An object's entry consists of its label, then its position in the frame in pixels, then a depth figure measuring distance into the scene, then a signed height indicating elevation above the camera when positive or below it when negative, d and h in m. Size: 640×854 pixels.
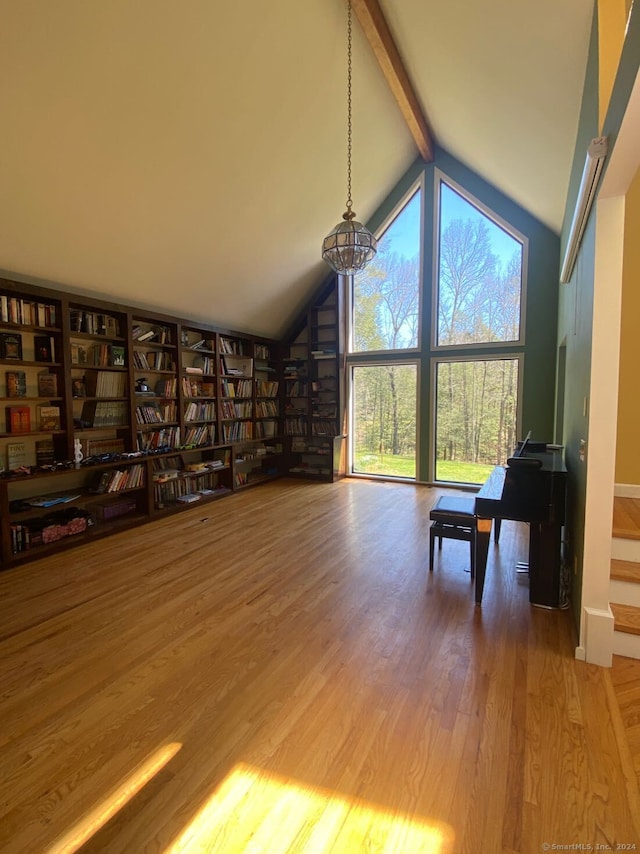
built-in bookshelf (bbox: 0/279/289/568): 3.51 -0.14
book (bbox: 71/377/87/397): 3.95 +0.19
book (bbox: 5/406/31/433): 3.48 -0.12
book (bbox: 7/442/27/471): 3.55 -0.45
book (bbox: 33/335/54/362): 3.67 +0.54
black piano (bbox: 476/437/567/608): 2.51 -0.72
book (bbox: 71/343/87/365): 3.95 +0.52
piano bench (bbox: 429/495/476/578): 2.98 -0.92
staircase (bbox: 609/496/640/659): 2.04 -1.04
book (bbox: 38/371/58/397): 3.71 +0.20
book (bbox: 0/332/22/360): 3.38 +0.53
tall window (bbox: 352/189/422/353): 6.19 +1.82
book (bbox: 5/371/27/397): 3.47 +0.20
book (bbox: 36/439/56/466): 3.72 -0.44
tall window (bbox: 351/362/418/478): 6.36 -0.26
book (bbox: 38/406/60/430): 3.72 -0.11
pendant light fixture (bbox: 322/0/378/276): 3.10 +1.26
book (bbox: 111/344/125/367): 4.21 +0.53
